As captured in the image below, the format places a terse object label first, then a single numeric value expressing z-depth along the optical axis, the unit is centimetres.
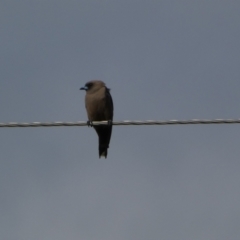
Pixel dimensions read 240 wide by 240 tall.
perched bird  2148
